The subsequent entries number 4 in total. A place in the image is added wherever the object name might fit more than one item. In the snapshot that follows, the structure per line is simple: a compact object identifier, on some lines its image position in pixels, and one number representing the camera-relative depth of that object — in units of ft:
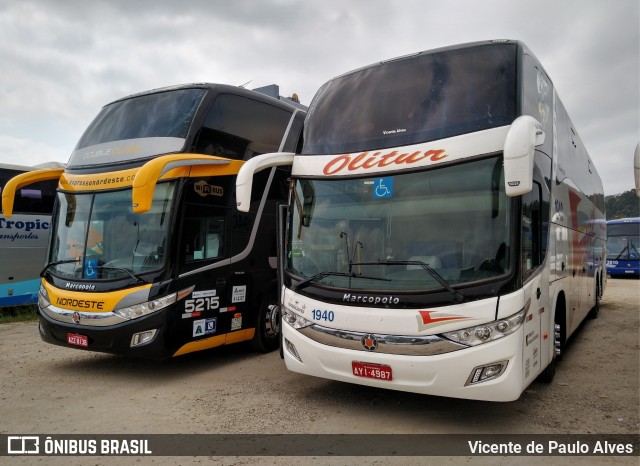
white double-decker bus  14.99
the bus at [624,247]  82.38
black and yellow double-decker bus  21.50
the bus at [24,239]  38.99
